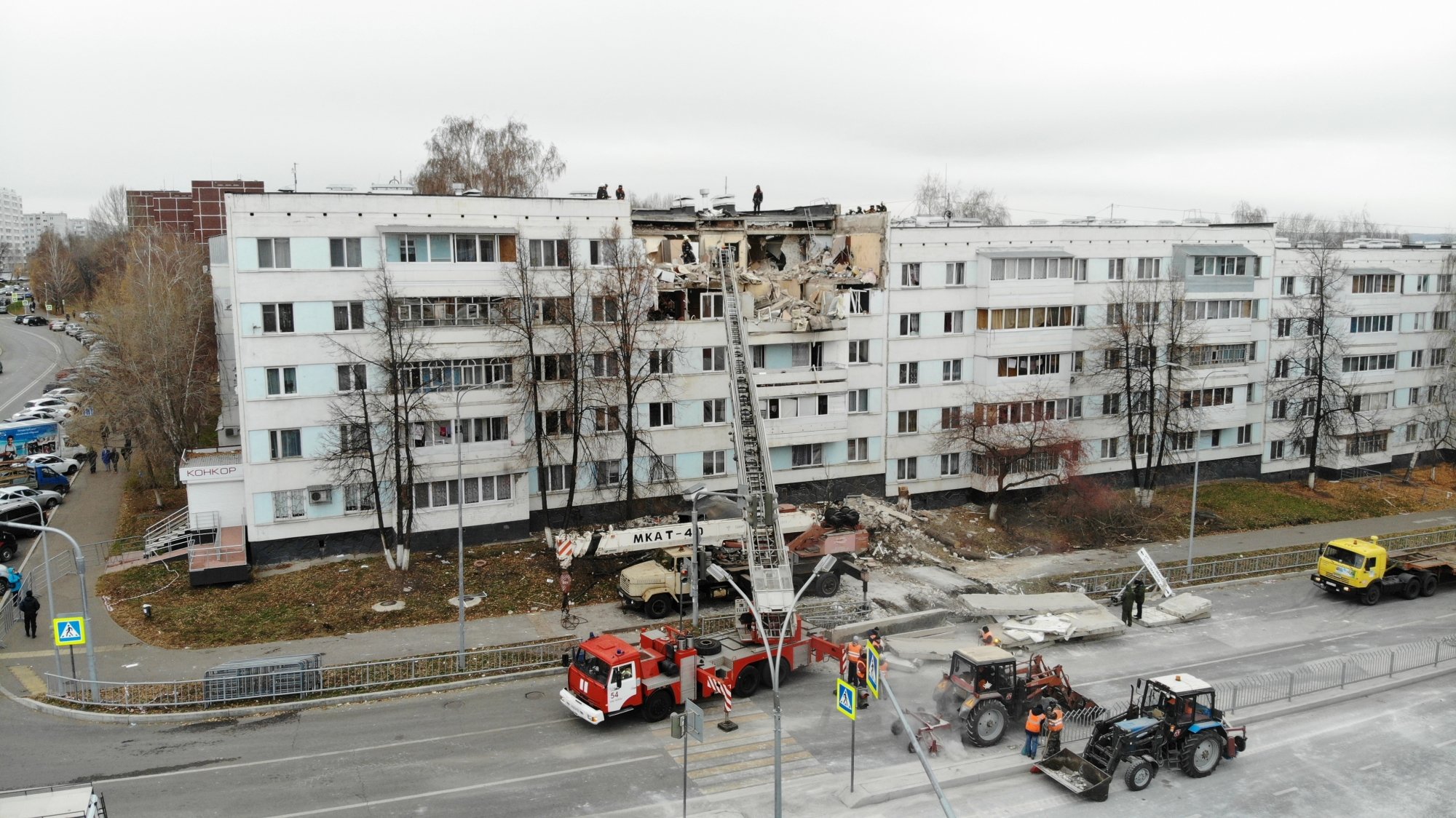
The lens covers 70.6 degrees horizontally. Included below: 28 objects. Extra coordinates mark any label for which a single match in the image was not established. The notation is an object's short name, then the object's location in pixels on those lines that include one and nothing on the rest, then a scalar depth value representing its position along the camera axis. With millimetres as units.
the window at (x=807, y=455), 49469
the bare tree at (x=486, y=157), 72625
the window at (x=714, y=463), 48094
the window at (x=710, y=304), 47094
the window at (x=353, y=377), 41188
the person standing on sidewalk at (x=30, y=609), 34406
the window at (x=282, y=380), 40625
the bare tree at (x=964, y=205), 131875
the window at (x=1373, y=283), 60844
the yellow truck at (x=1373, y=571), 39219
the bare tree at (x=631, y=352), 43719
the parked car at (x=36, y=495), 48688
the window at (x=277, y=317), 40219
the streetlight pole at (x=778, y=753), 21125
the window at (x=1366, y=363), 61344
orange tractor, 26719
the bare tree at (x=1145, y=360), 52594
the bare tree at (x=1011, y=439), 49938
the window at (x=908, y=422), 51250
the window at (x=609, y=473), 45688
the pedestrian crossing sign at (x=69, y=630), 27828
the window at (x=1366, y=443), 61500
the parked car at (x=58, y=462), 56500
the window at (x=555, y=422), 44656
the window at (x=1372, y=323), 61375
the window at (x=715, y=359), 47250
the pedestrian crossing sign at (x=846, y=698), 22656
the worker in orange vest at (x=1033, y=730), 25828
